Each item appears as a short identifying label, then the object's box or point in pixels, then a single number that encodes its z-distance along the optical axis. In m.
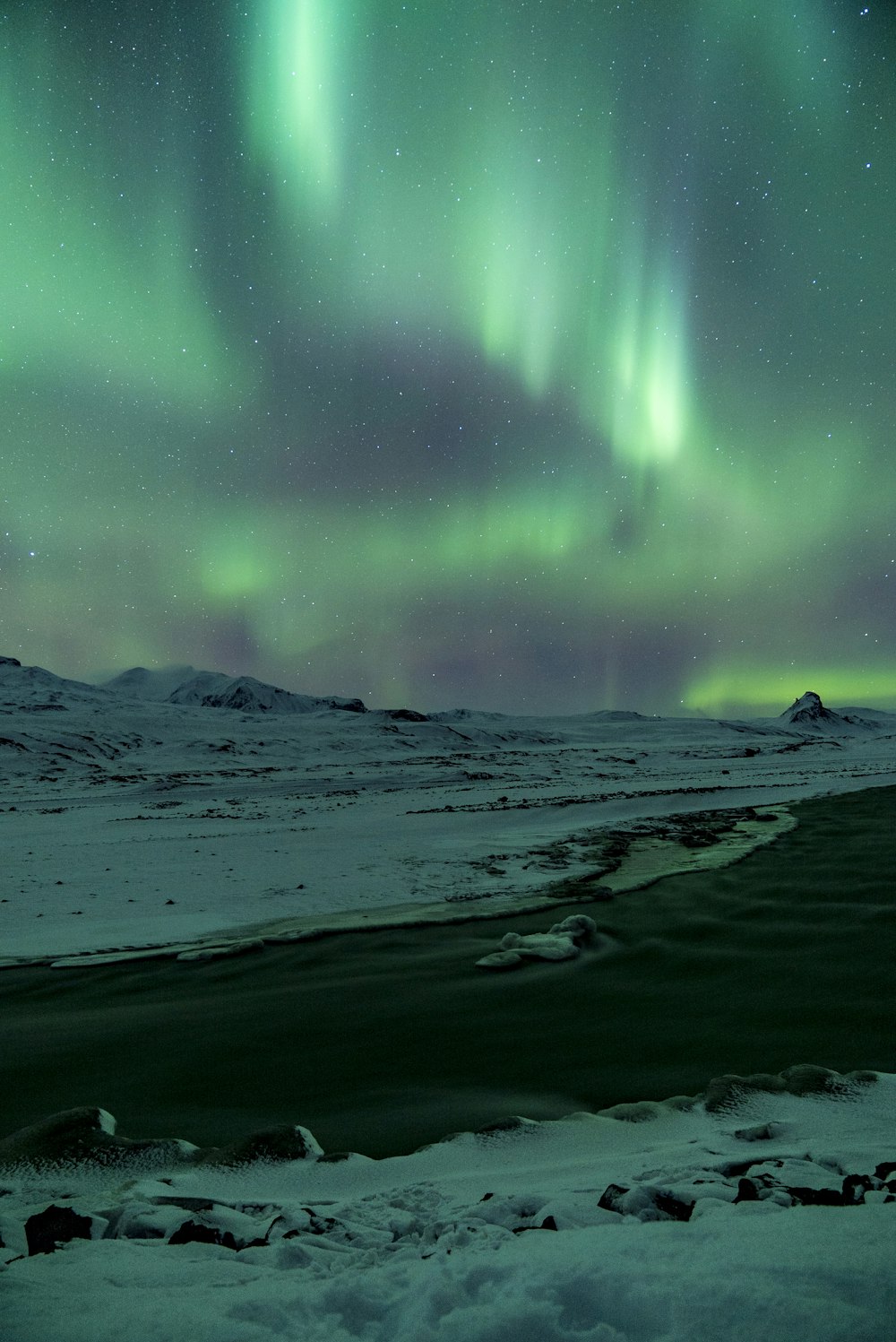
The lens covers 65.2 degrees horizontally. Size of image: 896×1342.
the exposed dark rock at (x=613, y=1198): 2.03
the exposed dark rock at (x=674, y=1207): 1.95
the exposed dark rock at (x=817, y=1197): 1.97
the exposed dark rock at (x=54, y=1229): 1.87
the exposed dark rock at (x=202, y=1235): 1.91
